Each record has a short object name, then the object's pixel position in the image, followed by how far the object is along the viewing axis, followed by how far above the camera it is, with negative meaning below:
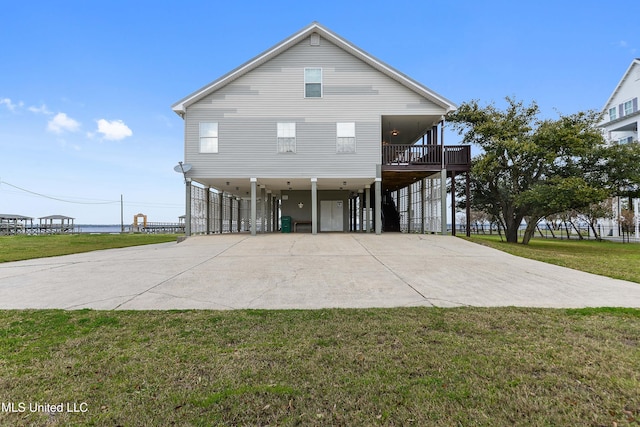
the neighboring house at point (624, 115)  28.33 +9.54
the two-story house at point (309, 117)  15.62 +4.95
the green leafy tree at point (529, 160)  15.78 +2.98
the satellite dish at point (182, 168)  15.19 +2.41
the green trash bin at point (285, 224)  19.42 -0.44
